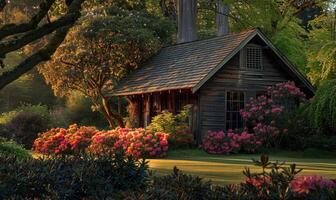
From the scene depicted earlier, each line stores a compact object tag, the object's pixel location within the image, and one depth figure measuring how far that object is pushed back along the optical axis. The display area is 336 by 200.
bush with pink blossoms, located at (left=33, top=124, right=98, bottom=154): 24.58
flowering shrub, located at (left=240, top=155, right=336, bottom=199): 5.20
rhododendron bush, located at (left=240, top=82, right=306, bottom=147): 23.91
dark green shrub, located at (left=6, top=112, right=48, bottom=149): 30.50
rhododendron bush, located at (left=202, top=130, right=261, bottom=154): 23.20
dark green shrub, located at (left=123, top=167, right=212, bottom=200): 5.63
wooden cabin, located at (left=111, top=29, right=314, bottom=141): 25.36
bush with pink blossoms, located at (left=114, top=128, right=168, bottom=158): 21.70
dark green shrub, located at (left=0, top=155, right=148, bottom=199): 7.40
